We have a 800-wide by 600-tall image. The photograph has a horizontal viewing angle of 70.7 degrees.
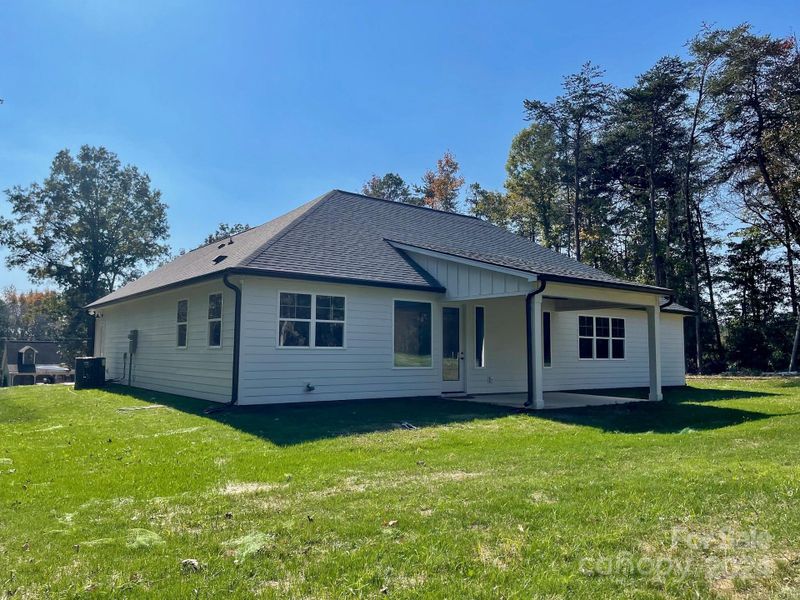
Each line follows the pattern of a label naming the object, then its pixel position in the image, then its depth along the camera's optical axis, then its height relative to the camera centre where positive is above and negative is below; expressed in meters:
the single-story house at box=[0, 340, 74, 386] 43.19 -1.05
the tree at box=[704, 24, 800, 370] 21.38 +9.96
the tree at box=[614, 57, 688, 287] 27.88 +11.39
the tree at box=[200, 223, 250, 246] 48.06 +10.43
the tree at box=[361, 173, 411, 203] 43.72 +12.84
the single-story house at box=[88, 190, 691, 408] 11.07 +0.82
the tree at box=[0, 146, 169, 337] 38.06 +8.67
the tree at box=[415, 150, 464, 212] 38.91 +11.58
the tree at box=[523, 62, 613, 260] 30.11 +13.15
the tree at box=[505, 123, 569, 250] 34.34 +10.54
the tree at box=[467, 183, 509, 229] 38.97 +10.29
